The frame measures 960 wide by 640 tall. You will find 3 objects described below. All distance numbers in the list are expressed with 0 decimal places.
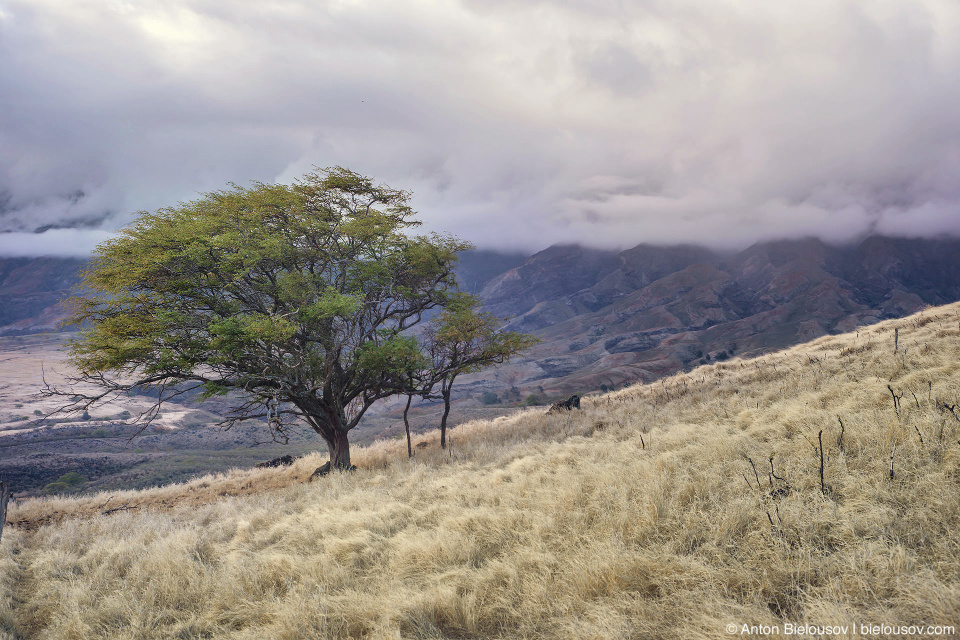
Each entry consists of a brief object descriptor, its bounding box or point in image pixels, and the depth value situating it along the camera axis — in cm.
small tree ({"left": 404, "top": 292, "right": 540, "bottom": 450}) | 1725
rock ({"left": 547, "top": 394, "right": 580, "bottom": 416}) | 2150
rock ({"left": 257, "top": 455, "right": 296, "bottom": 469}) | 2384
